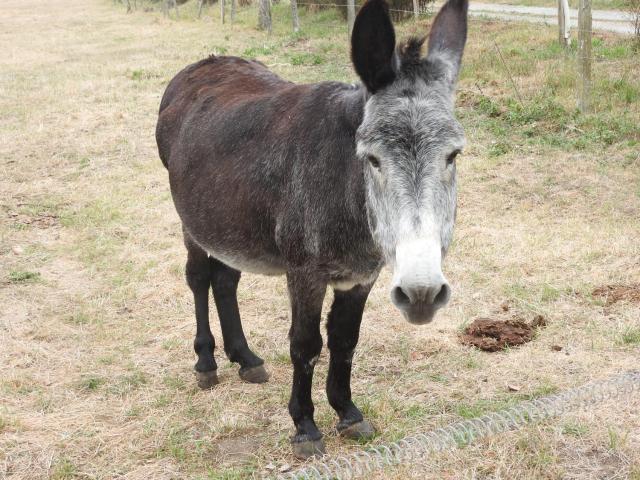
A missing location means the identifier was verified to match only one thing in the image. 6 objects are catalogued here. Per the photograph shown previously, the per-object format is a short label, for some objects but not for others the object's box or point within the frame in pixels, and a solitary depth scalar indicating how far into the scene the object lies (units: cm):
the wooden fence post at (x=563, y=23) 1225
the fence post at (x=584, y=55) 891
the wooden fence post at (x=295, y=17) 1935
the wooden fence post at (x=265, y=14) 2094
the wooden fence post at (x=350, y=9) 1526
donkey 276
